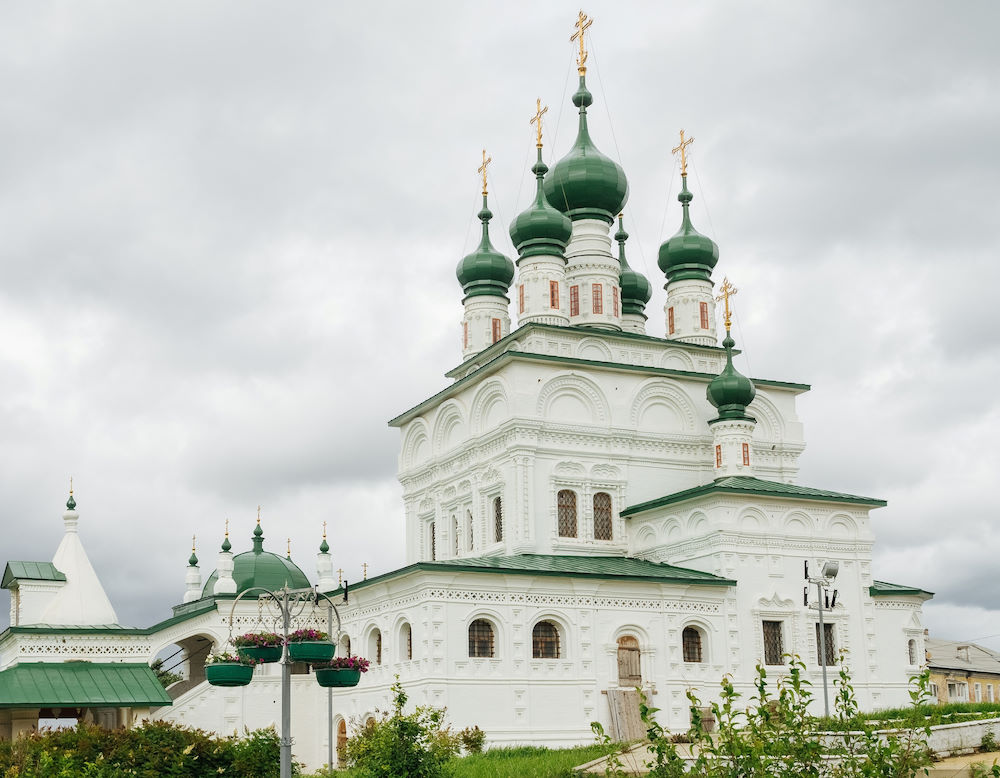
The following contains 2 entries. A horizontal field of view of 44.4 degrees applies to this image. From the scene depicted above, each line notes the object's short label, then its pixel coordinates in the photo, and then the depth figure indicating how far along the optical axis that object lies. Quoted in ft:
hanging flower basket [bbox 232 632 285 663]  36.96
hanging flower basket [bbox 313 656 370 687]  38.34
